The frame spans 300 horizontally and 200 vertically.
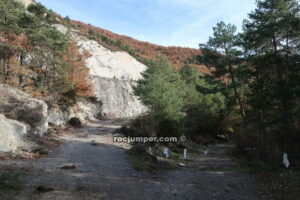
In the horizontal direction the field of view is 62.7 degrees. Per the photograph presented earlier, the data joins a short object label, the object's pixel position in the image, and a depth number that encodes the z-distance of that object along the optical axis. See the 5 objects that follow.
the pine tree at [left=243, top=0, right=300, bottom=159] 13.60
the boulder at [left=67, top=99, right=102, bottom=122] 27.90
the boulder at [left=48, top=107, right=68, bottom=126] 21.83
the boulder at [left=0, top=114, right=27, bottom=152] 11.65
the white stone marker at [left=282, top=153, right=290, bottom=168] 12.43
